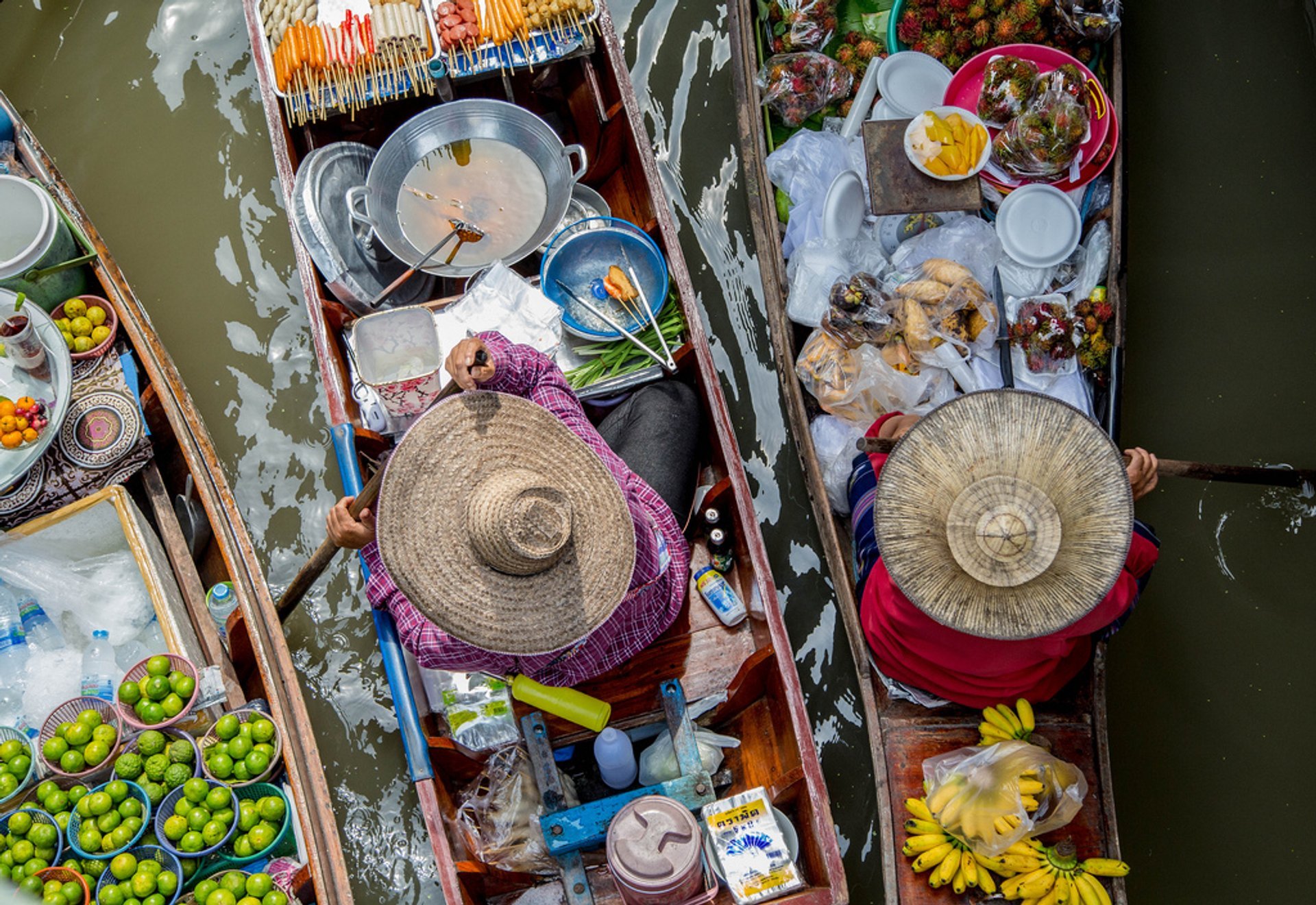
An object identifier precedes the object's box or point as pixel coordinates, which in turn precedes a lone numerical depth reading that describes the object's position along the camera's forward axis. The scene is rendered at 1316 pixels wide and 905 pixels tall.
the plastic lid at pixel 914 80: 3.73
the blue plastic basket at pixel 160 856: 2.72
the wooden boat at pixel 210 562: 2.82
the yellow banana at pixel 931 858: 2.76
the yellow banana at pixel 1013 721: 2.88
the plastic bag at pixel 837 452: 3.38
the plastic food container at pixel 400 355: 2.89
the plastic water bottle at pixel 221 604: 3.16
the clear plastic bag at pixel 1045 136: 3.42
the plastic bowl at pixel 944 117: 3.36
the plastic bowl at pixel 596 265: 3.19
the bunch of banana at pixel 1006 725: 2.86
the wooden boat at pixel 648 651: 2.66
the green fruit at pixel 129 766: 2.80
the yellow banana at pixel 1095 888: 2.68
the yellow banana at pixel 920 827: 2.82
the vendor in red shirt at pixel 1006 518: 2.21
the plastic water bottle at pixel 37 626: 3.15
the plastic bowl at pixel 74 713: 2.91
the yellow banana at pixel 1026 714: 2.84
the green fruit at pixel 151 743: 2.84
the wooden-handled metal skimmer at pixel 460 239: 3.07
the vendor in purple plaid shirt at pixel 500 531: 1.98
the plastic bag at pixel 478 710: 2.85
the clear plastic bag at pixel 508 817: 2.73
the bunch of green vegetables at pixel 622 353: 3.15
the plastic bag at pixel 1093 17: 3.60
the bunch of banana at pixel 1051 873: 2.70
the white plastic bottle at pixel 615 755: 2.64
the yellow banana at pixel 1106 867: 2.70
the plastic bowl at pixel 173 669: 2.87
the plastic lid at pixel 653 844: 2.35
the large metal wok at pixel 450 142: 3.20
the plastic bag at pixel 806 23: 3.84
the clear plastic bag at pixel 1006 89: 3.51
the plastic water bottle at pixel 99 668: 3.05
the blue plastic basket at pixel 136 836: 2.71
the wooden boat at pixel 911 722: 2.85
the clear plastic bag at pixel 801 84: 3.76
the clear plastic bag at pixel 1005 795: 2.69
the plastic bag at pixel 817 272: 3.47
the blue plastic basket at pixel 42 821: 2.73
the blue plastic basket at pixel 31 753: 2.78
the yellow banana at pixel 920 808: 2.86
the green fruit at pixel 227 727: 2.88
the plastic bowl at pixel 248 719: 2.83
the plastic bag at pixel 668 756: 2.78
